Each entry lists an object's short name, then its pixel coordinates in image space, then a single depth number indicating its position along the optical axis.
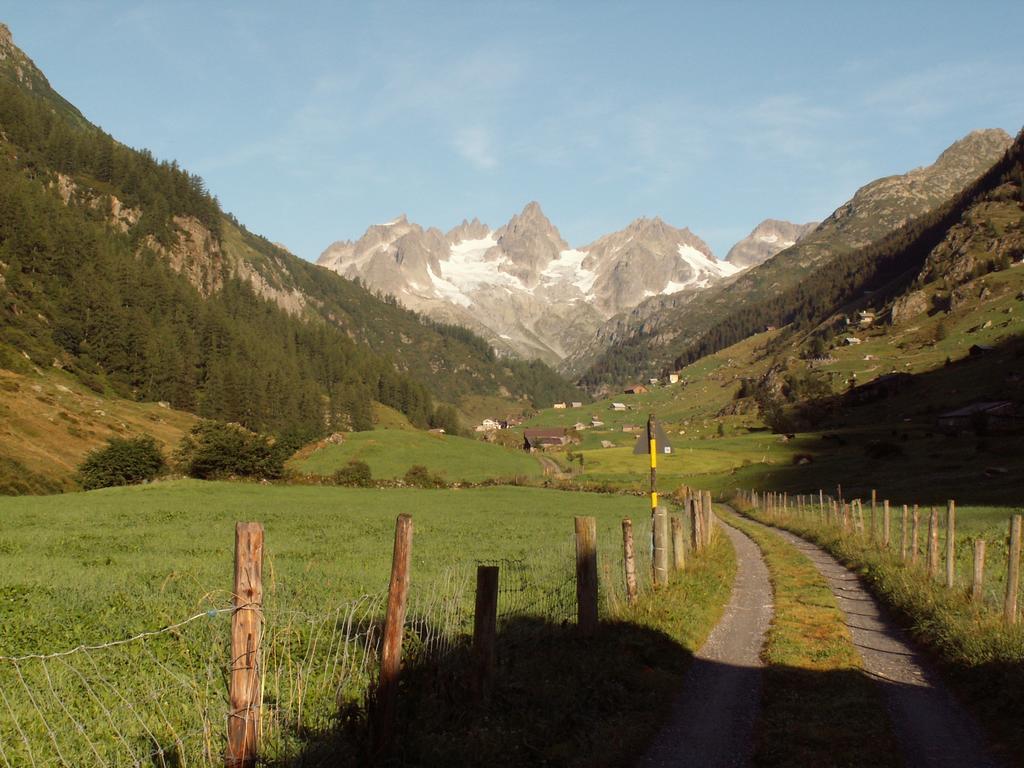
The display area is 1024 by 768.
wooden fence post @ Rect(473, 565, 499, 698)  10.85
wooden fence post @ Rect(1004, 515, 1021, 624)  15.02
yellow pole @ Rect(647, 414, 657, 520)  26.44
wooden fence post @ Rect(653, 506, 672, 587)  20.97
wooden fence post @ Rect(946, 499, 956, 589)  19.14
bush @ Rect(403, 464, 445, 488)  110.50
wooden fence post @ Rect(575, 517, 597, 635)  14.93
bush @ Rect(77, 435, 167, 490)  75.50
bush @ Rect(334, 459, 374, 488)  103.00
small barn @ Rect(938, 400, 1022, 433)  109.88
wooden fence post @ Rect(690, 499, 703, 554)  29.86
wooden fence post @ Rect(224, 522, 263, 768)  7.01
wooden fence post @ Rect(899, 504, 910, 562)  25.42
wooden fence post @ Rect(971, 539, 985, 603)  17.25
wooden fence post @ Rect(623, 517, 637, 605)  18.39
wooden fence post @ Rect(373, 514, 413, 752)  8.78
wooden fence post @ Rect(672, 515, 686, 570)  24.25
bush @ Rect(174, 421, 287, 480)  86.94
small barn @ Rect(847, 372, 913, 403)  177.38
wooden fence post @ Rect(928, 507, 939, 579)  21.14
